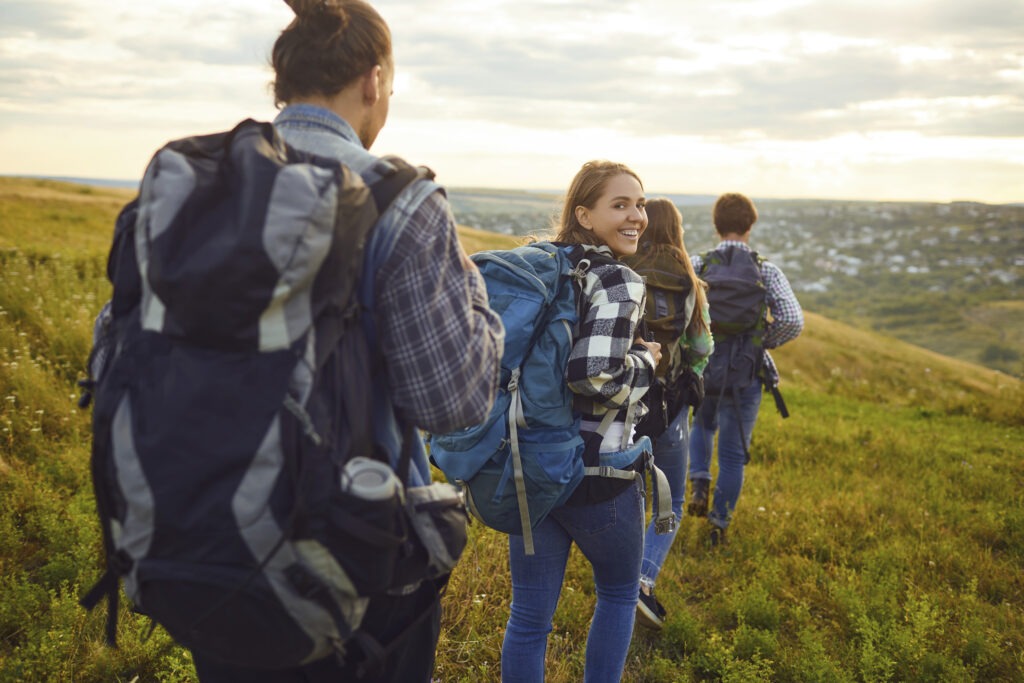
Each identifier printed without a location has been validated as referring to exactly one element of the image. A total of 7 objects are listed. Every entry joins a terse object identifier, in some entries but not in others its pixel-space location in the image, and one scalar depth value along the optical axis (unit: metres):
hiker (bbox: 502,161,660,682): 2.86
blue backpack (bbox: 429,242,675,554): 2.84
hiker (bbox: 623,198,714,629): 4.04
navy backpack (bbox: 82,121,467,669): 1.48
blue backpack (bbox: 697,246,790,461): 5.63
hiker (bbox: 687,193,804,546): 5.70
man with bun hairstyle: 1.69
